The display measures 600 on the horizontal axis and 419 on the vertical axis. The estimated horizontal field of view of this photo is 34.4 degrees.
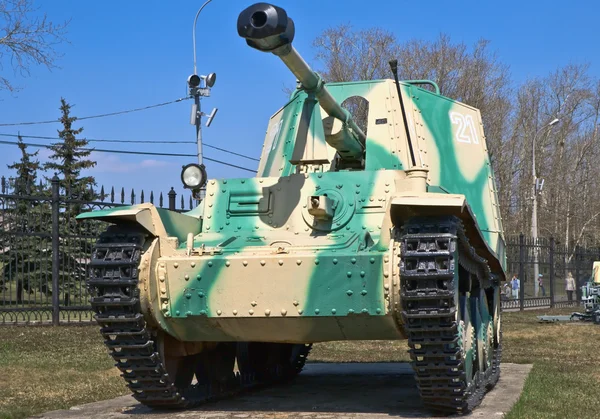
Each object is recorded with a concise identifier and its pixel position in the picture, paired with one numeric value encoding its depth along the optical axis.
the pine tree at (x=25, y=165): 33.72
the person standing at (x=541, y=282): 30.30
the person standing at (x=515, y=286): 28.69
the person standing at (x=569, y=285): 31.00
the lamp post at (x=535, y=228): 28.72
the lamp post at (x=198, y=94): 19.92
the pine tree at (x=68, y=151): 36.51
